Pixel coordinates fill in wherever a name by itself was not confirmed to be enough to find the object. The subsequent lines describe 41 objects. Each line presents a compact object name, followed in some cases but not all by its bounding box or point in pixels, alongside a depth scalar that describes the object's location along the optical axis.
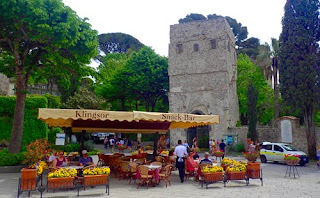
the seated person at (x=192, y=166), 11.36
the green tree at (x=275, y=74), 33.94
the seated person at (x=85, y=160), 10.70
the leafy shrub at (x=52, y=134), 23.08
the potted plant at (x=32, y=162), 8.41
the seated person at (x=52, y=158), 11.49
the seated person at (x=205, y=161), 10.79
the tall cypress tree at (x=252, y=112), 26.03
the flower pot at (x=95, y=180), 8.83
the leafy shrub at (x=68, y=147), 21.75
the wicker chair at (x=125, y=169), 11.55
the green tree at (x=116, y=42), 67.38
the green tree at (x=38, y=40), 12.85
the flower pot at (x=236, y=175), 10.22
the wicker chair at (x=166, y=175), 10.29
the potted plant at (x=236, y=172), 10.23
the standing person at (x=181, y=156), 10.98
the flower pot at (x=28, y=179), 8.39
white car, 18.25
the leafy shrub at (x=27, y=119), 18.61
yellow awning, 9.46
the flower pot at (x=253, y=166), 10.52
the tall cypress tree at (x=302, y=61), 20.56
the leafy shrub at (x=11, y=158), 13.99
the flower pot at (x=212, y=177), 9.99
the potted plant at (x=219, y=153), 17.08
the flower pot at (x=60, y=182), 8.42
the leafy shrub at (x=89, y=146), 24.94
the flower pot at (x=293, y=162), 12.85
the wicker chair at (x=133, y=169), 10.70
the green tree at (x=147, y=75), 35.00
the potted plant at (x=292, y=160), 12.86
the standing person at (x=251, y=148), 19.35
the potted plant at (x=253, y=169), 10.50
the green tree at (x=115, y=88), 36.81
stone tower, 29.47
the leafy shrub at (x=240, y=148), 26.30
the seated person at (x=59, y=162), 10.38
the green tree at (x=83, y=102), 26.62
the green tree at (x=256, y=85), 37.38
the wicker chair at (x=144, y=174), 9.84
